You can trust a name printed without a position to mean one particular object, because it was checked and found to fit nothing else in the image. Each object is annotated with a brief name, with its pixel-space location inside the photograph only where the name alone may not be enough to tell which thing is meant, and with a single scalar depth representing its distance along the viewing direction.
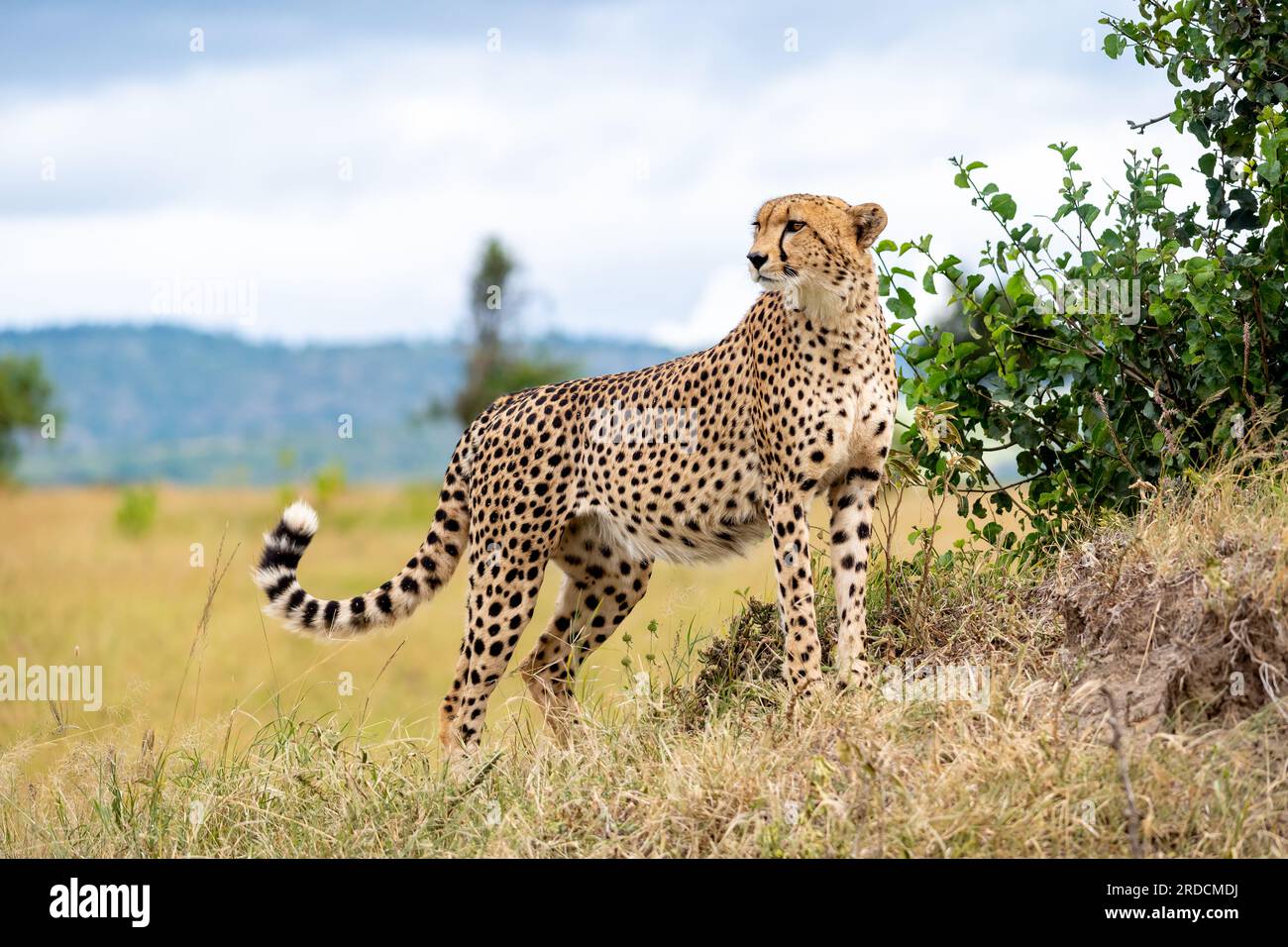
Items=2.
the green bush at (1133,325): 10.12
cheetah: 9.28
